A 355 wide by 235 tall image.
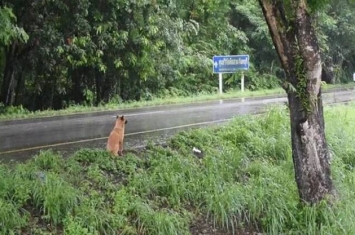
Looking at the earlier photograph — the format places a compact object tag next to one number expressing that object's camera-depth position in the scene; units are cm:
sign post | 2459
